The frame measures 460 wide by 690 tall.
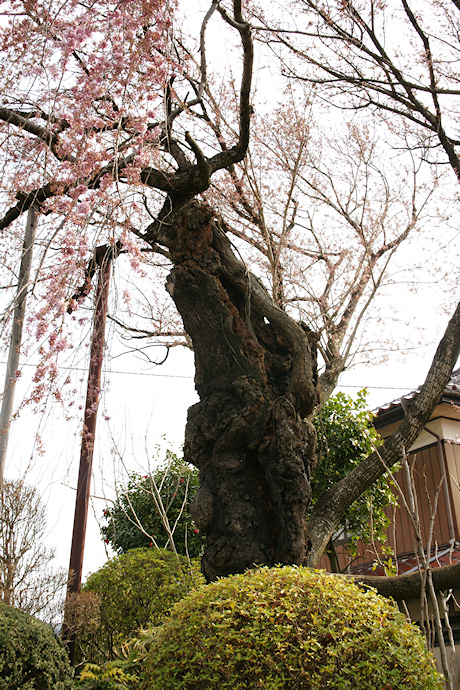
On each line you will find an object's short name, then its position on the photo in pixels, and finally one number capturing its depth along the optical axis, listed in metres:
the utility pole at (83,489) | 6.29
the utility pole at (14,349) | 4.16
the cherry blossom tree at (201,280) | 3.32
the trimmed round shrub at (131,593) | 5.32
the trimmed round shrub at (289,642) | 2.58
